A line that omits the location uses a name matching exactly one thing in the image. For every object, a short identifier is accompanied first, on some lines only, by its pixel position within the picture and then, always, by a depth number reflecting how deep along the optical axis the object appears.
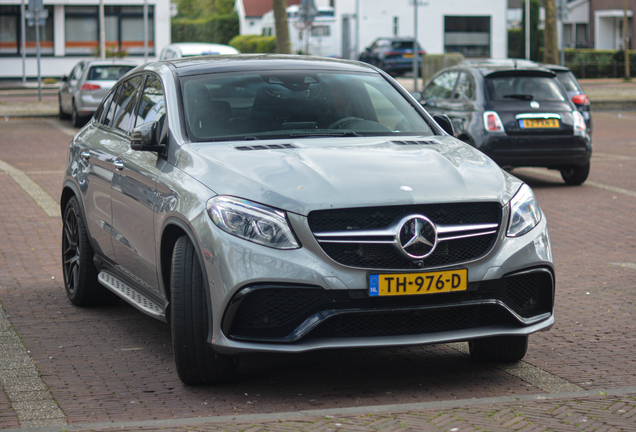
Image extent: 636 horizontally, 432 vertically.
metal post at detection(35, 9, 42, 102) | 30.91
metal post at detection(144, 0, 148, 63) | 41.84
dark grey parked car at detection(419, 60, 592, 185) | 13.13
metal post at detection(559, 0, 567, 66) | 33.03
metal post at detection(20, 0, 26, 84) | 37.18
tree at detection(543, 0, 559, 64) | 35.16
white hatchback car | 23.25
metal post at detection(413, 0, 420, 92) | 30.48
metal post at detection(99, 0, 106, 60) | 35.68
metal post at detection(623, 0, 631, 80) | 44.83
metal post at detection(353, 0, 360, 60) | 53.75
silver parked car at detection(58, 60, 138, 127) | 22.89
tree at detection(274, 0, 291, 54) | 33.00
